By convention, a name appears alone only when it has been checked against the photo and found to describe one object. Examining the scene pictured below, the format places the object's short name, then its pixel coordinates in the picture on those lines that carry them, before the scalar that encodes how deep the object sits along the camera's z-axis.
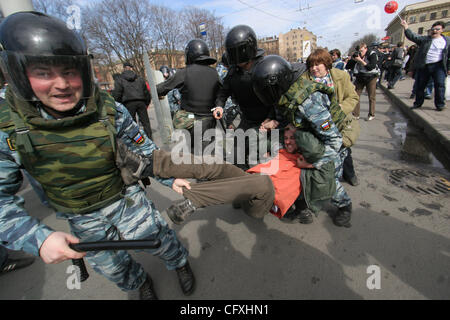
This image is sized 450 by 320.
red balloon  5.71
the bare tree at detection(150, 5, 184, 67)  24.89
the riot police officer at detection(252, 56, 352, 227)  1.69
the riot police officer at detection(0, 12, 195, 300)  1.03
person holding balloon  4.82
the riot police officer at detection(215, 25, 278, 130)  2.40
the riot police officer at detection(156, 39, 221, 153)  3.19
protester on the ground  1.39
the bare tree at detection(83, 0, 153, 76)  20.52
